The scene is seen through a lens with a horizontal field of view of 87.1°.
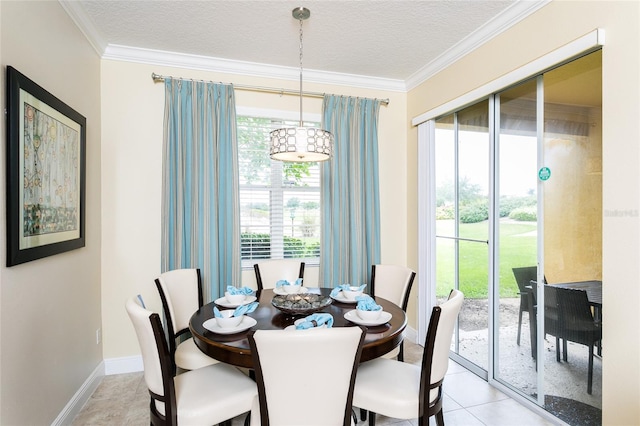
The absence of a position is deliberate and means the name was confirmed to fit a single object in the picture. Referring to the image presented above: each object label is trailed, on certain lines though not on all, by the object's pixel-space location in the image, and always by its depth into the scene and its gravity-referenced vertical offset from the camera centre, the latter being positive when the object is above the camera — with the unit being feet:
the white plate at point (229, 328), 5.55 -1.95
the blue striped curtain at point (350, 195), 11.20 +0.58
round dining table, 5.08 -2.04
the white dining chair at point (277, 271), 9.73 -1.72
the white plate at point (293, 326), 5.31 -1.89
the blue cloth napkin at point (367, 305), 6.23 -1.74
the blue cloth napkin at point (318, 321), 5.26 -1.76
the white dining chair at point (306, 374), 4.23 -2.12
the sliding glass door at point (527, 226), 6.79 -0.32
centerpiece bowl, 6.32 -1.79
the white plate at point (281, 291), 7.82 -1.86
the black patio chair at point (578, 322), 6.65 -2.24
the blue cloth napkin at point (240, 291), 7.40 -1.75
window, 11.02 +0.39
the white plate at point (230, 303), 7.17 -1.96
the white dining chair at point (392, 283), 8.43 -1.90
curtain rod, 10.54 +3.95
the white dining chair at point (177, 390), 4.99 -2.94
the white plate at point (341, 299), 7.37 -1.92
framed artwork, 5.39 +0.75
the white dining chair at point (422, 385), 5.44 -3.00
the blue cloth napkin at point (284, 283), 7.98 -1.68
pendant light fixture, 6.81 +1.44
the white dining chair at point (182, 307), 6.97 -2.29
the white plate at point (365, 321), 6.02 -1.97
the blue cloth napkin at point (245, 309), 5.88 -1.78
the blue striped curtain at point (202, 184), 9.75 +0.84
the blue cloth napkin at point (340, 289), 7.70 -1.78
